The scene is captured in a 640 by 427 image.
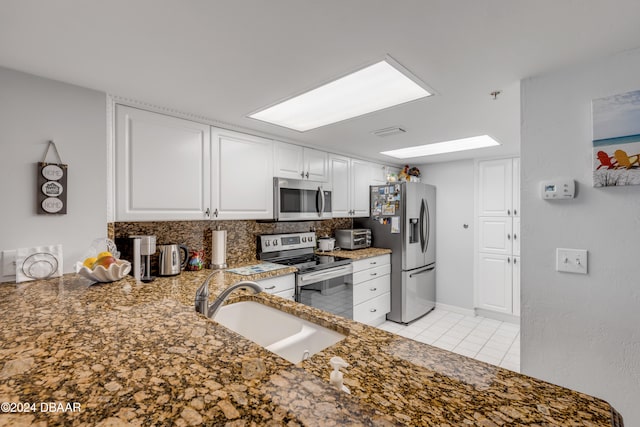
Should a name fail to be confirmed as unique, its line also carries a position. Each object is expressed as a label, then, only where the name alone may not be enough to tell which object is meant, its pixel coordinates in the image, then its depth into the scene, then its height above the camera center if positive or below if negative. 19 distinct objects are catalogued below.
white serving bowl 1.61 -0.32
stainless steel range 2.70 -0.54
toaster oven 3.73 -0.32
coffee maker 1.93 -0.26
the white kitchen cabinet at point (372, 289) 3.31 -0.90
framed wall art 1.36 +0.34
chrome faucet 1.22 -0.37
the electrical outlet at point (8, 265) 1.57 -0.27
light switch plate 1.49 -0.25
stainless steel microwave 2.85 +0.15
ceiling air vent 2.60 +0.74
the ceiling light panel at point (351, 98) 1.77 +0.84
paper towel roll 2.56 -0.30
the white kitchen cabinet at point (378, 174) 4.12 +0.57
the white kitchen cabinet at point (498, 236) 3.80 -0.30
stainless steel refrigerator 3.73 -0.32
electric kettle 2.19 -0.34
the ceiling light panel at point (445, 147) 3.13 +0.78
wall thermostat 1.51 +0.12
